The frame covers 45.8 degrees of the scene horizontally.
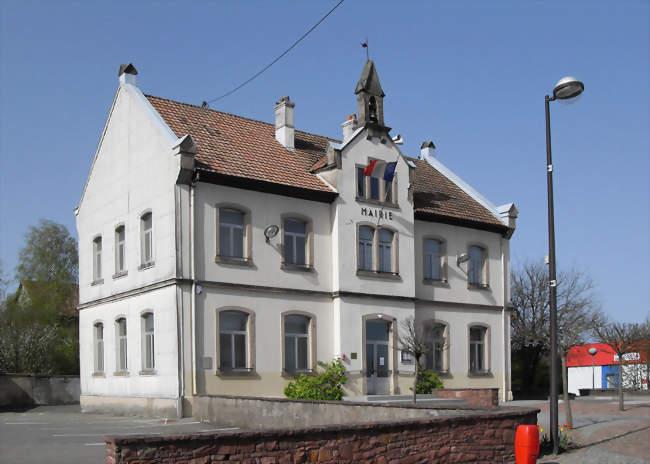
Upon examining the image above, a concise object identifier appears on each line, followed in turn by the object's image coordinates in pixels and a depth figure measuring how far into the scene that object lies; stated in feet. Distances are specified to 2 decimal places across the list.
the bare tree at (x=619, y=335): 89.15
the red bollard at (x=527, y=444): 40.09
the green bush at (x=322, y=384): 82.84
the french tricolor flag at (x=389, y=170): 93.76
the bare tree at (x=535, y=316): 142.72
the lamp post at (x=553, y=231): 51.42
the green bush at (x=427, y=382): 94.27
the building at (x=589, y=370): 198.39
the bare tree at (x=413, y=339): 84.79
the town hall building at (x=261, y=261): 79.15
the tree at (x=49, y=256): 184.96
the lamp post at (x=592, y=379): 206.06
